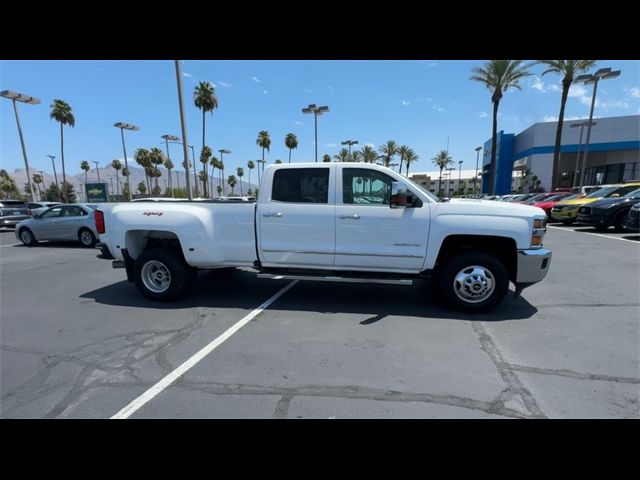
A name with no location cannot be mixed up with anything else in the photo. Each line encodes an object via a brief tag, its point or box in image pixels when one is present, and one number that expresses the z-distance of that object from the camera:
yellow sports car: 13.37
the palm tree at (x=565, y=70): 22.75
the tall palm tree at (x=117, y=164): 83.84
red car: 17.08
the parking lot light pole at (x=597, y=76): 20.33
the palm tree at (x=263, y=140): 59.81
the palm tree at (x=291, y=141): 59.12
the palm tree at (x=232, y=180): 100.45
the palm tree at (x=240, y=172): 108.71
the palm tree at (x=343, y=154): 56.65
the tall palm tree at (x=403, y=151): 68.25
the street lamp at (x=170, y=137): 26.00
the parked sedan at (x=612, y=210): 11.88
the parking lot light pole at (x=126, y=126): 26.05
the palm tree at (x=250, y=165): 96.26
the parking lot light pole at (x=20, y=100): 23.95
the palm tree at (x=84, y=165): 82.79
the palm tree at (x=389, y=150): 66.70
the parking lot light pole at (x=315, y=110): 27.66
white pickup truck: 4.32
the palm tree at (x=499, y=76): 27.78
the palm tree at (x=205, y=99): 31.98
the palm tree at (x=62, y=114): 41.06
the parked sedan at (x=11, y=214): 16.14
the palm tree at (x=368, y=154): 65.74
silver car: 11.34
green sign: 24.22
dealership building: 39.88
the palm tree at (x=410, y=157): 69.06
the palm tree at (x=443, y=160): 78.75
